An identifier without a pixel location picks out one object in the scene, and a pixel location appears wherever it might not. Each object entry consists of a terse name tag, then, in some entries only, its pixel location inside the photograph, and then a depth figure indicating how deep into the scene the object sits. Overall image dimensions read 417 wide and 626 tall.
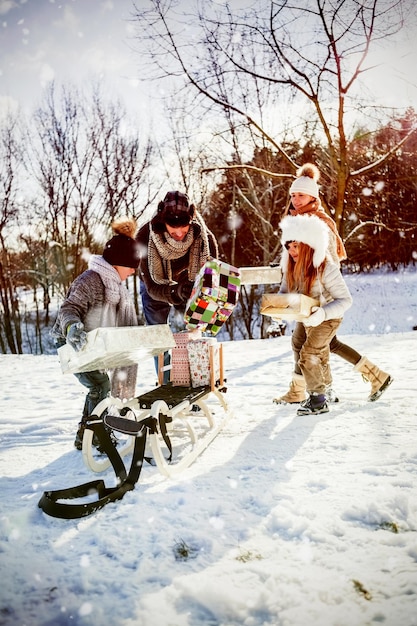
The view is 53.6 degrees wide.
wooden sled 2.37
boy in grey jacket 3.08
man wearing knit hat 3.38
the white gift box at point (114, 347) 2.43
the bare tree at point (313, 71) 5.96
